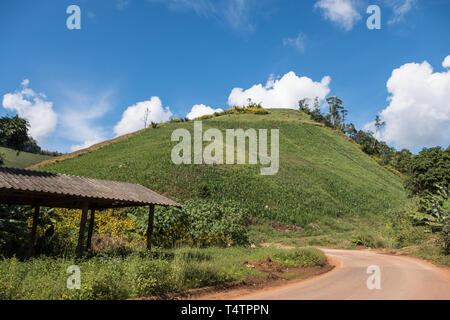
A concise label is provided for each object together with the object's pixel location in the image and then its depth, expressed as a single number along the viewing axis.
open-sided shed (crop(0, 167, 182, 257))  8.95
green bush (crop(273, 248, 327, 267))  13.88
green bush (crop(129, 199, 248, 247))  16.64
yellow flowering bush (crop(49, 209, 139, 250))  14.54
